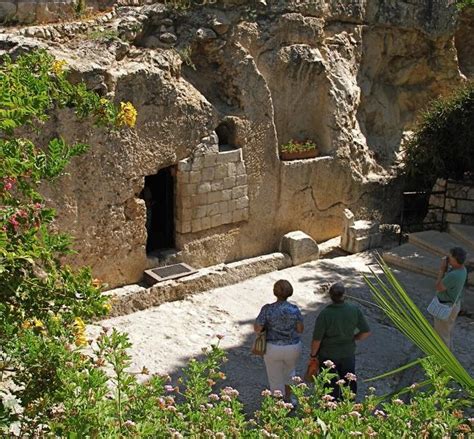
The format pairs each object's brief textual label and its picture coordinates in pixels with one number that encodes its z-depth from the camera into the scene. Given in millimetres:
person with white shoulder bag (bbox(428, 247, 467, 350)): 6711
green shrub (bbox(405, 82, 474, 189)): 11148
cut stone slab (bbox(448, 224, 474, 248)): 10312
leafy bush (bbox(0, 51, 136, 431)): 3588
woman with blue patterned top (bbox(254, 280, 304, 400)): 5816
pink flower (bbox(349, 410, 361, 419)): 3692
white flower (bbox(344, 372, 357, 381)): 4509
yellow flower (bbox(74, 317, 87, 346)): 3832
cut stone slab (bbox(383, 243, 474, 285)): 9742
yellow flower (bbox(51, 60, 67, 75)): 4352
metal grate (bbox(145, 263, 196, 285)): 8854
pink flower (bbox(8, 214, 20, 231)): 3701
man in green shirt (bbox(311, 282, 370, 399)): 5727
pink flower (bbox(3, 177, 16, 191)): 3773
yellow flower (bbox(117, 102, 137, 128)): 4684
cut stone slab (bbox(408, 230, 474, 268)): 10141
